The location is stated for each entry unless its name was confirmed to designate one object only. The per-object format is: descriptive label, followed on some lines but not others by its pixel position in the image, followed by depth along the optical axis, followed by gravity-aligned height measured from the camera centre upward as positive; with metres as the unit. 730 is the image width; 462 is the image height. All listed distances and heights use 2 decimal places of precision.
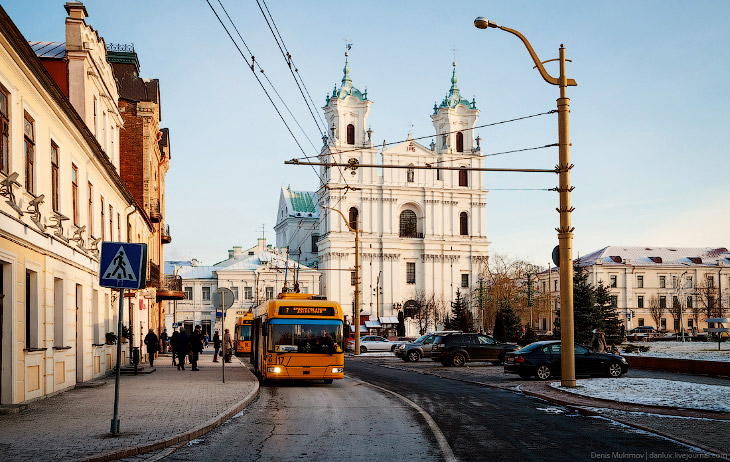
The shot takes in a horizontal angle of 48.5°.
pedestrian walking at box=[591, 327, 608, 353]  33.59 -2.54
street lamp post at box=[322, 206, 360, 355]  53.22 -2.71
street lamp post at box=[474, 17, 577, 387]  21.17 +1.39
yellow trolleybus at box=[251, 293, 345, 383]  23.36 -1.65
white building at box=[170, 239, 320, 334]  97.75 +0.11
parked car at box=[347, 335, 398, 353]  59.34 -4.50
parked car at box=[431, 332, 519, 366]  37.03 -3.05
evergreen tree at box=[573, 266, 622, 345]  48.16 -2.03
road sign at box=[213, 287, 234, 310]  23.11 -0.38
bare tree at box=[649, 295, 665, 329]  103.93 -3.67
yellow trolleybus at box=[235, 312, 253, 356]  50.53 -3.18
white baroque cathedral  101.81 +8.81
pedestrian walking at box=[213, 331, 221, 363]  38.95 -2.76
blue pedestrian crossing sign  12.06 +0.31
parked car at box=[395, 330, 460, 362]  42.91 -3.57
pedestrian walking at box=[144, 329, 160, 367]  33.69 -2.43
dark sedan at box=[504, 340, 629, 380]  26.12 -2.59
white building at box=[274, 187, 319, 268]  117.14 +9.06
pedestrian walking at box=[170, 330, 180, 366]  32.31 -2.19
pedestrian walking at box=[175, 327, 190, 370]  31.44 -2.41
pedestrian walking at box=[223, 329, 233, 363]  32.98 -2.35
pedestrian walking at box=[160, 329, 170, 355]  50.78 -3.49
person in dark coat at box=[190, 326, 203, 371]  30.72 -2.31
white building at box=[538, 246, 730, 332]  105.38 -0.17
